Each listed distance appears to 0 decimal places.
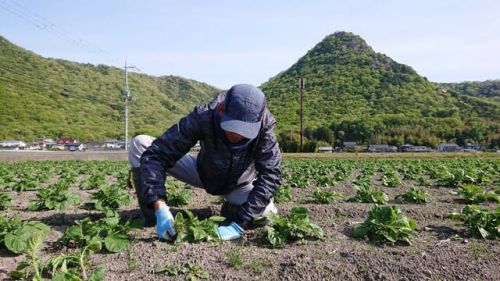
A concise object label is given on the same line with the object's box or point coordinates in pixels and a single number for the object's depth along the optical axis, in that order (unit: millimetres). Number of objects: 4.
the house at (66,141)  65662
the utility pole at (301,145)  42788
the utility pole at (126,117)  48178
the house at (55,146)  57391
